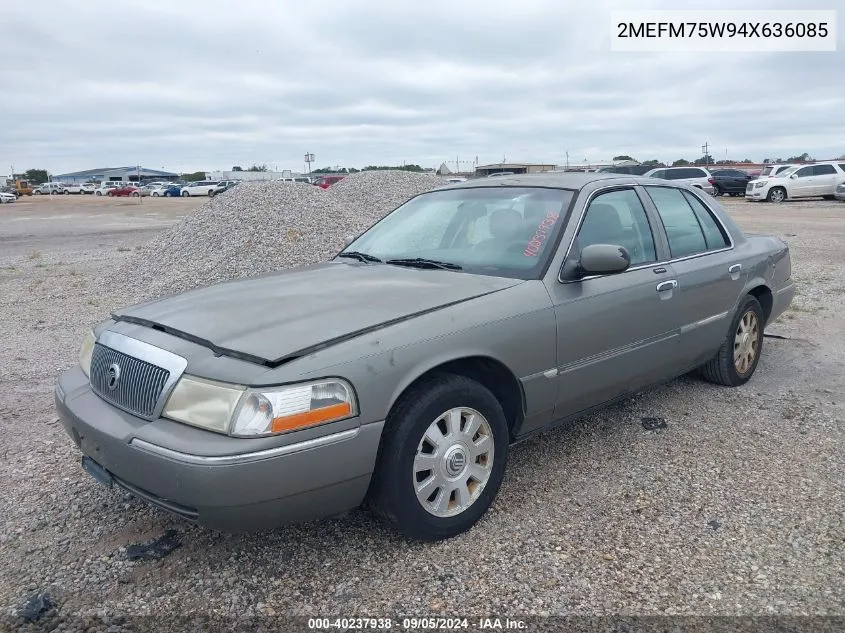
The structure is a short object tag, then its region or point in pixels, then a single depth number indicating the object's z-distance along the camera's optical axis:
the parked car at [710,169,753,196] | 34.16
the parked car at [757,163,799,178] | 32.34
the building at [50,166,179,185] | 117.38
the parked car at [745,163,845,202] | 28.38
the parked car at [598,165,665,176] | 28.73
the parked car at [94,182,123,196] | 73.29
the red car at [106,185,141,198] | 67.25
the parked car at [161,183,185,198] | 65.25
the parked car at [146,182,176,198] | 67.00
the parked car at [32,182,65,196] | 81.75
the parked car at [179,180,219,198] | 62.31
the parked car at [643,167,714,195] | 27.66
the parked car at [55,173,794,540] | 2.64
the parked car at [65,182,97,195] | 80.25
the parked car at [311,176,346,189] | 41.29
